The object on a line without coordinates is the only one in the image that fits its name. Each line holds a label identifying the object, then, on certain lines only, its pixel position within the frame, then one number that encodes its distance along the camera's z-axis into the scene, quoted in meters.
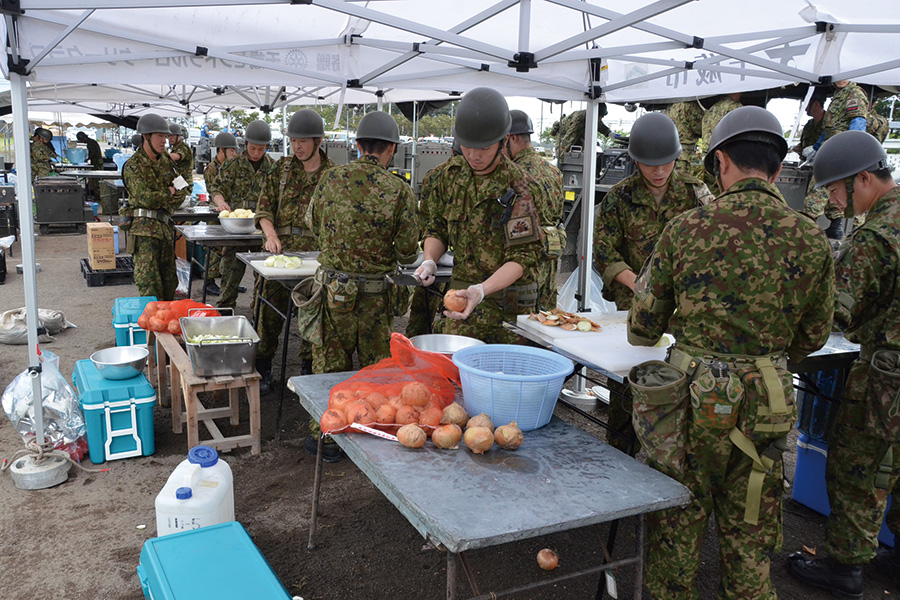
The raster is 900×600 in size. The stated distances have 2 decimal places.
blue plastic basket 2.46
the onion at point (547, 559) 3.21
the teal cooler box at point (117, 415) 4.23
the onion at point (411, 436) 2.38
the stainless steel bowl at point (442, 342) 3.23
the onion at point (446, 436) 2.39
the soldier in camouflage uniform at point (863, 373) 2.90
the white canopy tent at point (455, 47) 3.95
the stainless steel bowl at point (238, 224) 6.66
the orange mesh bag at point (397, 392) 2.51
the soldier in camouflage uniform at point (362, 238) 4.11
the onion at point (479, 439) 2.34
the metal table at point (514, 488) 1.94
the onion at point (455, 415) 2.50
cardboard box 9.39
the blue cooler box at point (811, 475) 3.91
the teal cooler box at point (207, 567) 2.24
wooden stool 4.31
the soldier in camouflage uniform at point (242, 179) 7.17
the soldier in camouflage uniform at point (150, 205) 6.86
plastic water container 3.06
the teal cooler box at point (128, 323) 5.83
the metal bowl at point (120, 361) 4.40
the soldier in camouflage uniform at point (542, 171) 4.75
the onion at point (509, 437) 2.38
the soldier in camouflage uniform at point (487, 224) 3.45
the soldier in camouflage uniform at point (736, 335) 2.30
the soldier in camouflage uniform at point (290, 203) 5.50
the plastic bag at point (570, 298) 6.43
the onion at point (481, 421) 2.41
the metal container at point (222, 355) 4.27
